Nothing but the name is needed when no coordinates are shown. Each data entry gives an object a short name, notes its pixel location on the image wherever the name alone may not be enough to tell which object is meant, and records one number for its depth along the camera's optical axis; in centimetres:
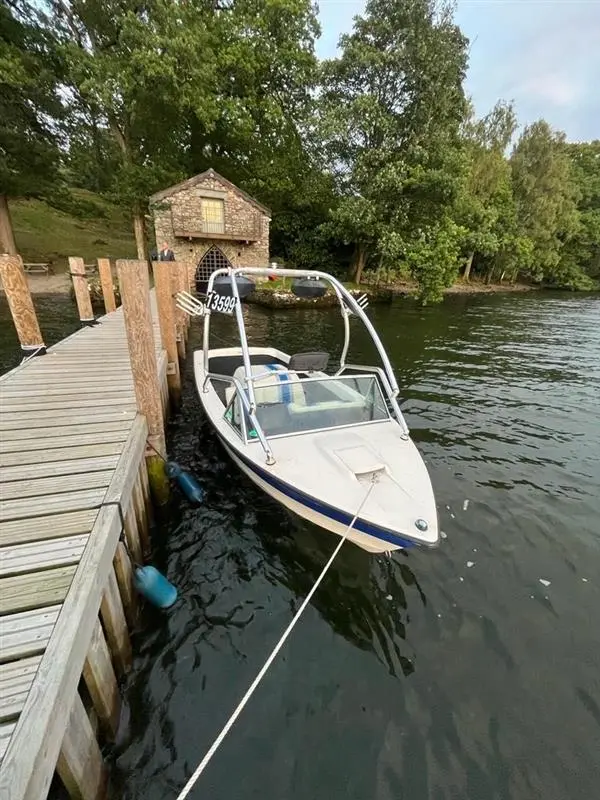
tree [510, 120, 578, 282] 3203
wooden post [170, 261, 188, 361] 901
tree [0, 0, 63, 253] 1915
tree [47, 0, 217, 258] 1983
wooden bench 2319
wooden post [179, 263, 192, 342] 1053
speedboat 385
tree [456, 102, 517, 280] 2808
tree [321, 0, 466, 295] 2078
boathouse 2205
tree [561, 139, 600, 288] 4016
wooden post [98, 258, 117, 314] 1274
